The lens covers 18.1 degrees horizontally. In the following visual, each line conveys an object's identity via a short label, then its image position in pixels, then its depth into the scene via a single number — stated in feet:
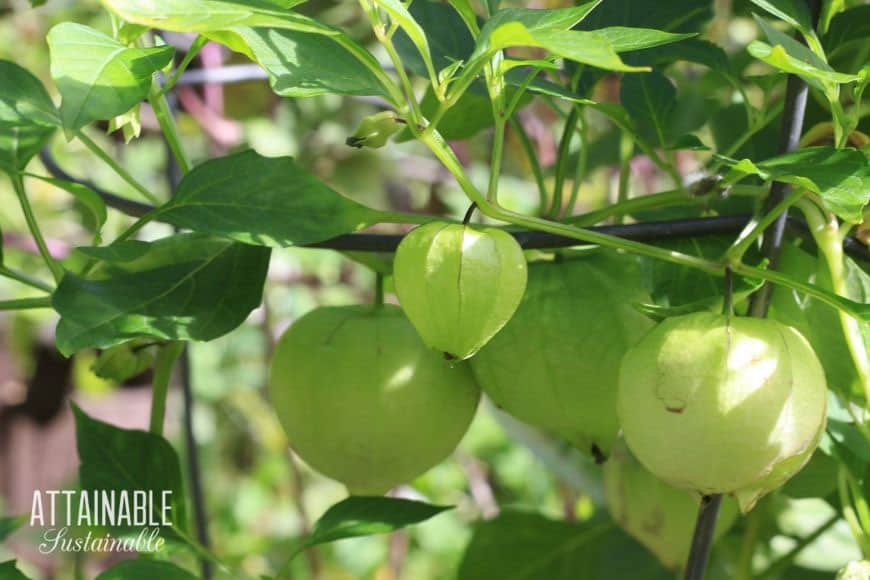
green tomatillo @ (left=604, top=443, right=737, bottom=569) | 2.56
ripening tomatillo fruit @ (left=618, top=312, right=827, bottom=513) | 2.06
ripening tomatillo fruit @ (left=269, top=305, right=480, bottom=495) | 2.33
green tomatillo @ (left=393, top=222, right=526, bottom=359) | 2.04
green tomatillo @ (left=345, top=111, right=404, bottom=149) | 2.15
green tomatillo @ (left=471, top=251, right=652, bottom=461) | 2.29
